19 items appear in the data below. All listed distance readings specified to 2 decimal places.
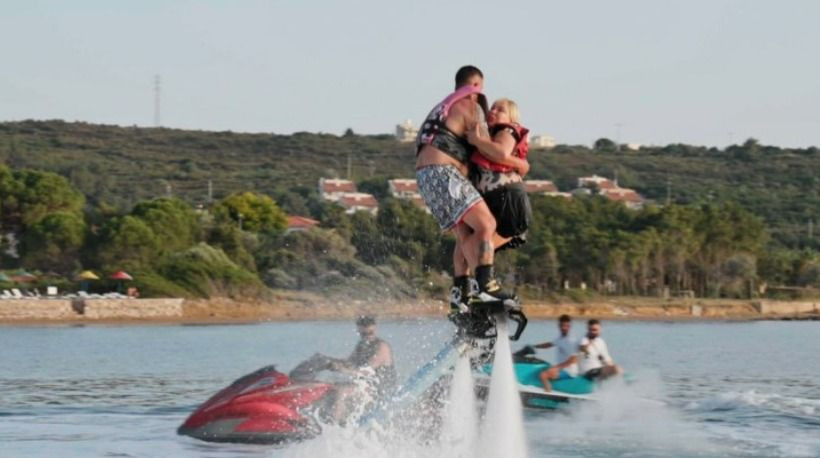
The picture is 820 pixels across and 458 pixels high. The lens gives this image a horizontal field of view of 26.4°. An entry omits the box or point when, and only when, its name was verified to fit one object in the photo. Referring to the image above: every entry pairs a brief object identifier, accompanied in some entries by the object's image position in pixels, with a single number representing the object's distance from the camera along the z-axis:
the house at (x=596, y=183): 146.80
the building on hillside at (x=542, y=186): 143.50
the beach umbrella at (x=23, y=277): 80.81
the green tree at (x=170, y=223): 81.75
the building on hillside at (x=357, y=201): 125.93
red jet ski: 21.97
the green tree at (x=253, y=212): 96.69
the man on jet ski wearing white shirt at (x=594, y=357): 26.75
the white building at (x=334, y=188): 136.73
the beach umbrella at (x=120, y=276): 78.25
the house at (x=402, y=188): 120.06
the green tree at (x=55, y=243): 80.50
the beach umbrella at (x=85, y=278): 78.44
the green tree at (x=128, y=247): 79.94
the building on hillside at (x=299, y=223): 97.81
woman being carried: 11.84
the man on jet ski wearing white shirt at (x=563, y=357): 26.64
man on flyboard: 11.86
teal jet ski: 26.58
